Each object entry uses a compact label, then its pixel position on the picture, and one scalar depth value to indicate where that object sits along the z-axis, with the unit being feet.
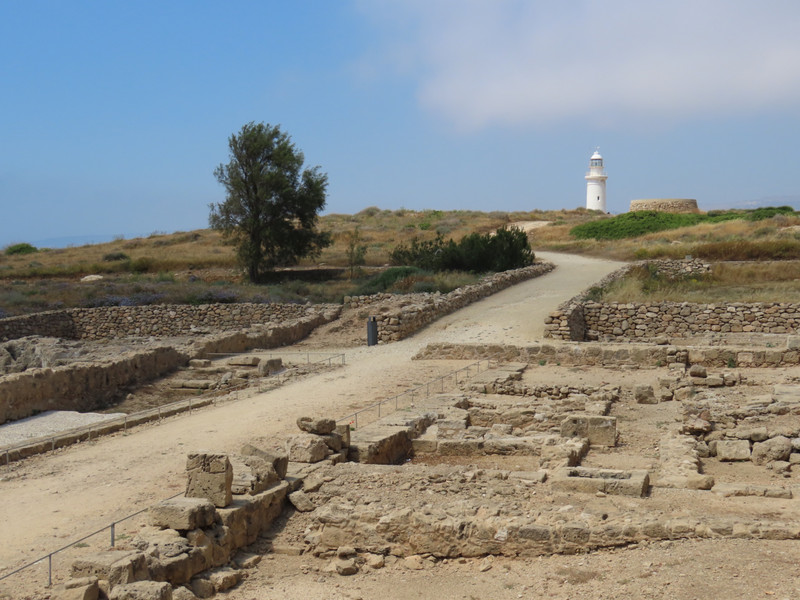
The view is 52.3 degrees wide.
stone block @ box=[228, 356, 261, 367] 61.57
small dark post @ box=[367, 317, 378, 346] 68.44
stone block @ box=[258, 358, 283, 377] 58.29
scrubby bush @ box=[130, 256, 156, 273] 150.51
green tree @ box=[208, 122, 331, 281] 124.98
